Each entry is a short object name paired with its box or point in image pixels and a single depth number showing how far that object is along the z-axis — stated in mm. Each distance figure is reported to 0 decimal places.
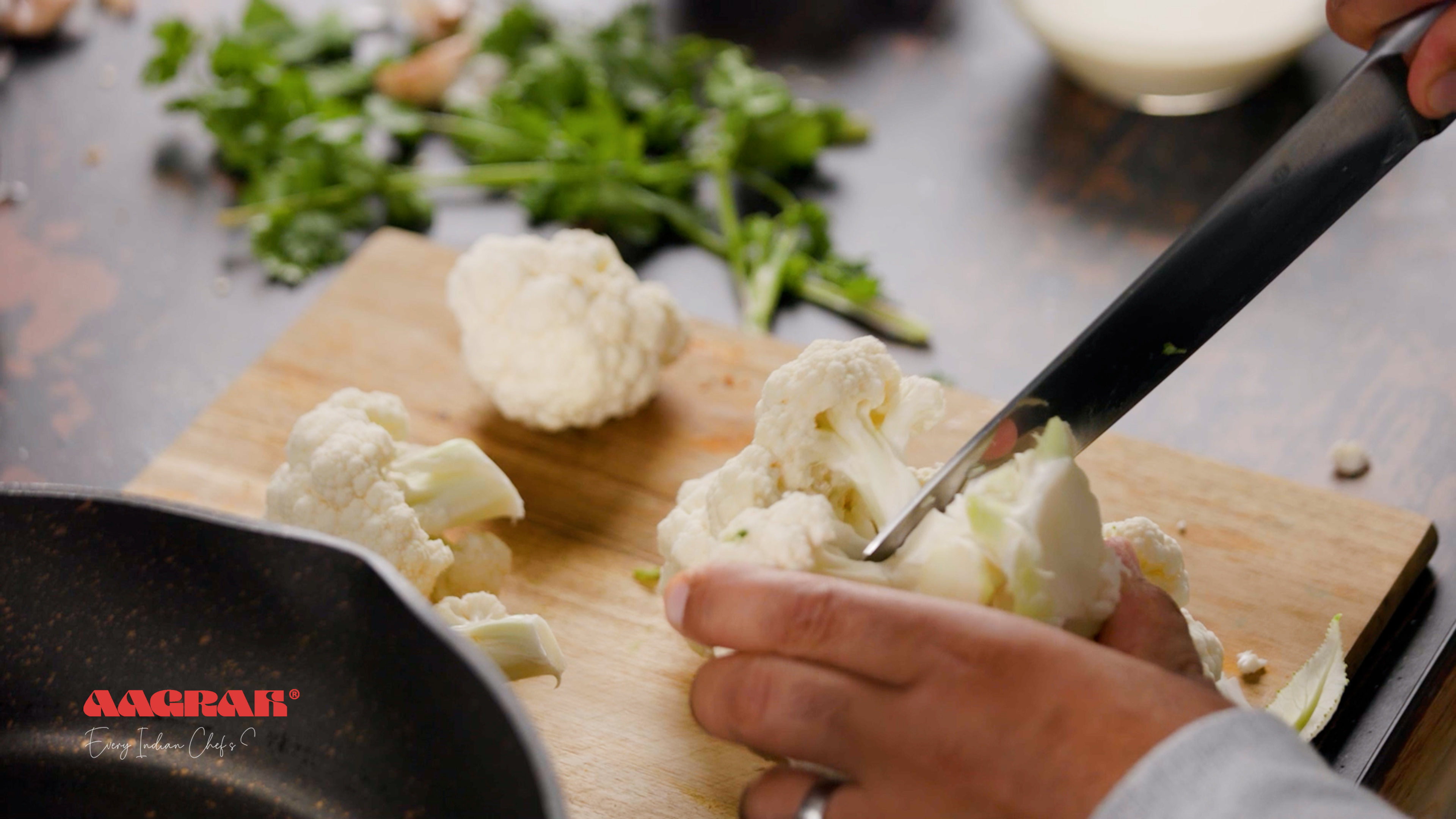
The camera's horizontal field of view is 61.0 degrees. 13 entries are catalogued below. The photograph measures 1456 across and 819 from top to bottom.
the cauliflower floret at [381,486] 1055
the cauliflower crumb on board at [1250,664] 1039
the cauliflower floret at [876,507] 849
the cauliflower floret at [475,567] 1109
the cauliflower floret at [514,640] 993
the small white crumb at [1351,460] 1271
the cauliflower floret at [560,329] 1234
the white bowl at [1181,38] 1591
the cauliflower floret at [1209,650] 952
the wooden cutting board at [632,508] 1021
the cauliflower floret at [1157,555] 980
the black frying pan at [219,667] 813
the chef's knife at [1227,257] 931
